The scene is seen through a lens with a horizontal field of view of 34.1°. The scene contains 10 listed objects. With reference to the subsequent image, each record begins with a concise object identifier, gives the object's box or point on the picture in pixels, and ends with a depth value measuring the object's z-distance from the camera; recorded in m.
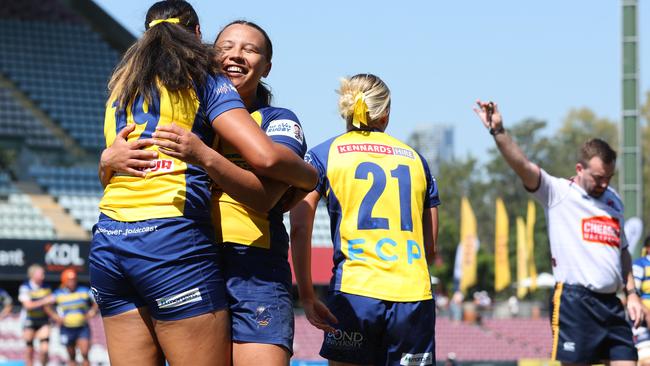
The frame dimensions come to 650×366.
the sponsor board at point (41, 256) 26.12
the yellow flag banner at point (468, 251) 44.53
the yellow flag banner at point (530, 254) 50.85
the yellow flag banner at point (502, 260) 46.06
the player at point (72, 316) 18.62
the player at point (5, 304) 23.23
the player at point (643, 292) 10.41
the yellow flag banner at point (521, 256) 50.21
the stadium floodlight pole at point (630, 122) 14.79
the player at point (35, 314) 19.28
